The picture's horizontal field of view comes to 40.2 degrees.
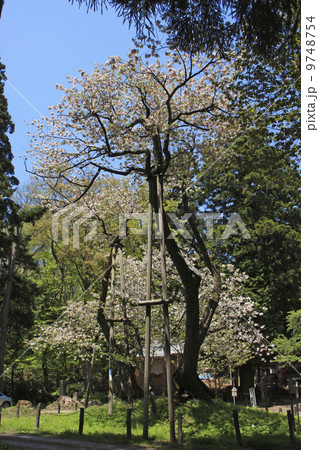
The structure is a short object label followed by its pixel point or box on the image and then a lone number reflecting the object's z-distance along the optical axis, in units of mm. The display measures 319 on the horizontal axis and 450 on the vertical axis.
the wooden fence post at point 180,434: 9091
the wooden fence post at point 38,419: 12745
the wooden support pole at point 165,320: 9164
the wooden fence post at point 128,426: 10016
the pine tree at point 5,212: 20672
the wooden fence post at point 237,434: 8645
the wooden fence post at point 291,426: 8683
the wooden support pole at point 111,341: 13609
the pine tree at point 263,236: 25172
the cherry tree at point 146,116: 11797
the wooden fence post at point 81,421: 10966
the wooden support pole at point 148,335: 9125
